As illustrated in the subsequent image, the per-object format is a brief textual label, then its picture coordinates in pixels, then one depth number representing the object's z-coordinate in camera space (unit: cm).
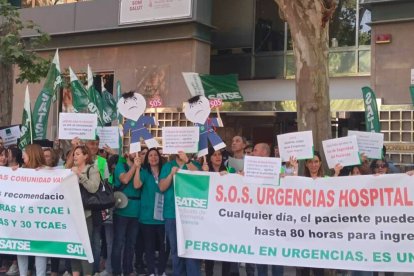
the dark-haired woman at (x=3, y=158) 791
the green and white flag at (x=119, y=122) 889
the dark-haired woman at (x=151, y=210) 759
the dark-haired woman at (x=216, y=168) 723
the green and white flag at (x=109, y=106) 1070
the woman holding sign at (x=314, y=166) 682
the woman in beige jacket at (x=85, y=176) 696
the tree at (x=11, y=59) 1081
